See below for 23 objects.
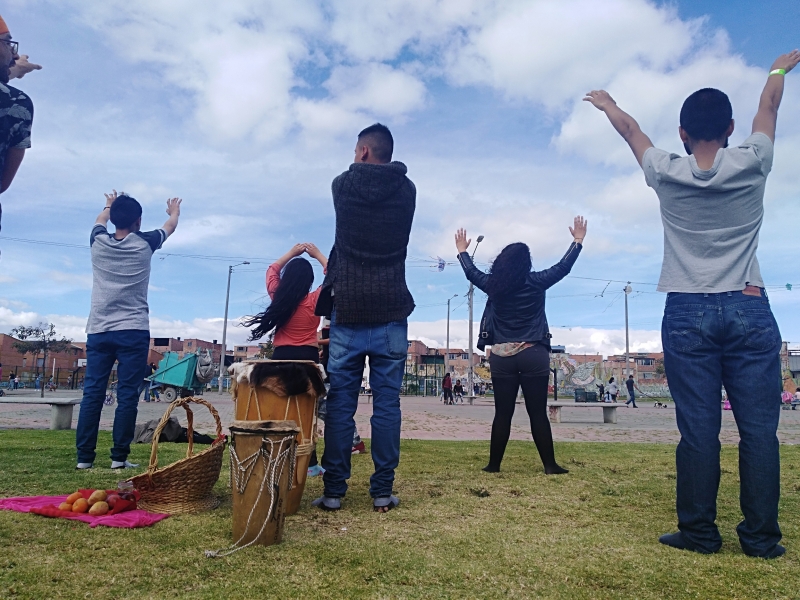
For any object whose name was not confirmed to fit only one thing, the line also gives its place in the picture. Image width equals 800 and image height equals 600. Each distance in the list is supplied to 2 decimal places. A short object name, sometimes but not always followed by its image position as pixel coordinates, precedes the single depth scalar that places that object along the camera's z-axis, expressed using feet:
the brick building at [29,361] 178.01
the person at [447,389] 101.35
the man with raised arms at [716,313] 8.33
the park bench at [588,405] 48.39
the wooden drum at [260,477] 8.09
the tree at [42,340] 152.05
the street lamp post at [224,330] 146.22
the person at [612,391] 105.45
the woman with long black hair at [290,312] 15.02
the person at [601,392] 115.70
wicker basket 9.98
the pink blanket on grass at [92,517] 9.10
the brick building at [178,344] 300.24
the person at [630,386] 102.44
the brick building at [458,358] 343.13
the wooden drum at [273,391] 11.07
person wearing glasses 8.05
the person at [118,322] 15.62
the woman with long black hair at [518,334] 16.28
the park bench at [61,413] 30.45
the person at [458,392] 114.21
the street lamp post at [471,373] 109.60
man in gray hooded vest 11.62
